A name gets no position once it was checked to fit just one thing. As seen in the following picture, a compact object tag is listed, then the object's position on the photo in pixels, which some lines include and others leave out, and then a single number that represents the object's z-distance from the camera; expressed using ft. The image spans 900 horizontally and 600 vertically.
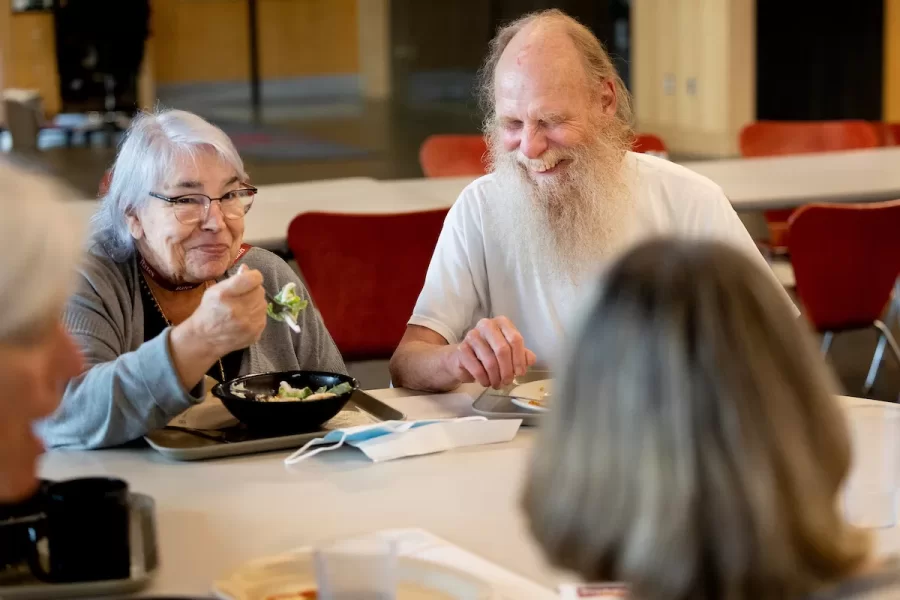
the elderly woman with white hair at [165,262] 7.32
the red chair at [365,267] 12.37
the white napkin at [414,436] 6.66
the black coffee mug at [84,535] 4.91
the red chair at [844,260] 13.26
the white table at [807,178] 14.84
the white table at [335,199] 13.39
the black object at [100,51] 45.91
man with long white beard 9.06
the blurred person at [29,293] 3.06
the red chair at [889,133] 21.15
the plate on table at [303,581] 4.89
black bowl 6.82
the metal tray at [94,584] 4.87
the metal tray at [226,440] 6.63
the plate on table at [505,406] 7.23
